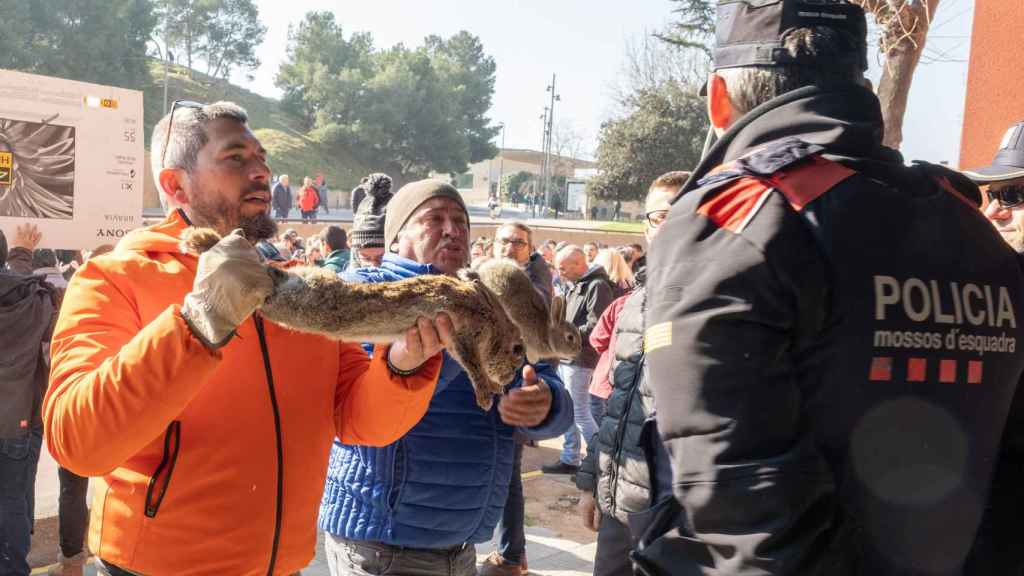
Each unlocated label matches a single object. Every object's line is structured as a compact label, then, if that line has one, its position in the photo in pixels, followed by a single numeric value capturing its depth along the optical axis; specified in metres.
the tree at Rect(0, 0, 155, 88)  39.81
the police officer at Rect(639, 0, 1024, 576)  1.52
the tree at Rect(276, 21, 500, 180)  53.78
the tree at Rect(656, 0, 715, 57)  33.03
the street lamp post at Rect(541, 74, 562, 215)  49.52
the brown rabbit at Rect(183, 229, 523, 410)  2.00
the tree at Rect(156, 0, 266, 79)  62.72
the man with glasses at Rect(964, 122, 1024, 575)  1.90
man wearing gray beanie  2.92
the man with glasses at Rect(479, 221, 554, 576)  5.28
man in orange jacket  1.93
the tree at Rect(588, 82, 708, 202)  35.44
